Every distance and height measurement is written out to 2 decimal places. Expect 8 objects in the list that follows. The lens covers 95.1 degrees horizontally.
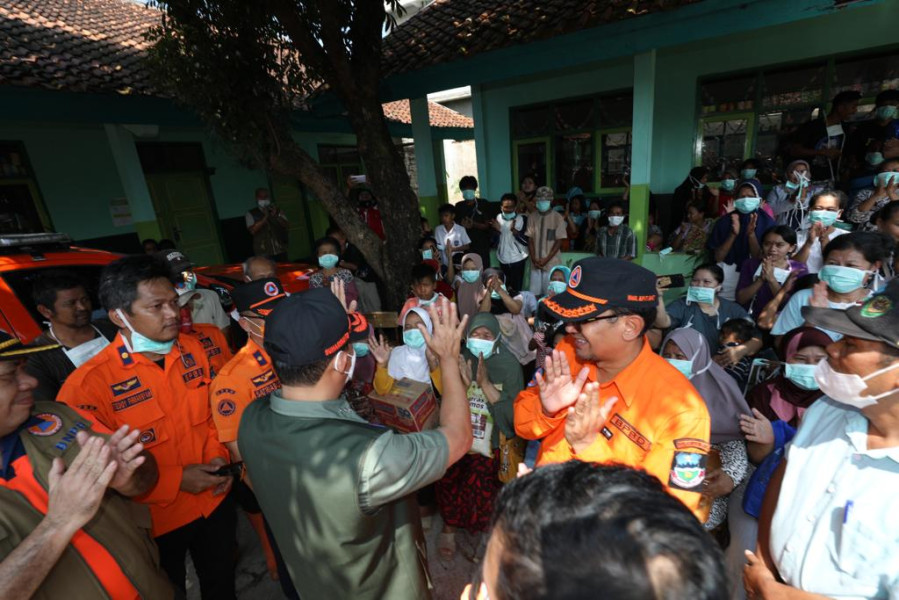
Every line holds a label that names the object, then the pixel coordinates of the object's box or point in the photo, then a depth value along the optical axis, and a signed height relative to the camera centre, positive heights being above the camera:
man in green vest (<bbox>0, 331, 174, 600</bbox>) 1.24 -0.89
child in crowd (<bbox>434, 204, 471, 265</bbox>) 6.16 -0.89
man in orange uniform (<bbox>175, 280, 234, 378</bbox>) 2.57 -0.89
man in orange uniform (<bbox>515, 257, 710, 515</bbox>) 1.43 -0.85
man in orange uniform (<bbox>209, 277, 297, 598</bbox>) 2.18 -0.97
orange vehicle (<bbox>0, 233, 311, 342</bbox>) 3.34 -0.44
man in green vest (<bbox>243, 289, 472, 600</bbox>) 1.25 -0.84
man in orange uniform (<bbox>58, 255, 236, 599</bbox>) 2.02 -0.99
